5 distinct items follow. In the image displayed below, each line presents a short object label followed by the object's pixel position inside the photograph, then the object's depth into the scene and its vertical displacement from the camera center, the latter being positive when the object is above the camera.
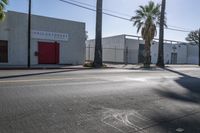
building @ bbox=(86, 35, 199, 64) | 41.69 +1.03
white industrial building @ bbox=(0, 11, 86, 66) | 25.69 +1.55
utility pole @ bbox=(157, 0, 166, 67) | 33.28 +2.33
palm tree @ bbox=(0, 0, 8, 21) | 20.16 +3.64
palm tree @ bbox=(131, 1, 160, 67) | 33.91 +4.90
